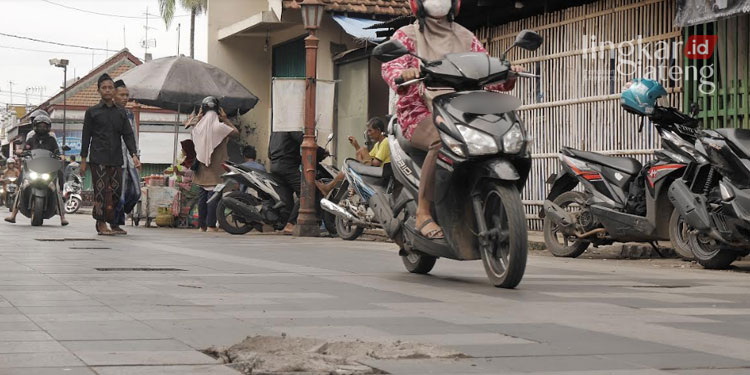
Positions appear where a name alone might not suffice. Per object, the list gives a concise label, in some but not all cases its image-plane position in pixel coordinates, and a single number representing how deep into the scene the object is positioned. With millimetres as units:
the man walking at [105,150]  15734
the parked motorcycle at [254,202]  17203
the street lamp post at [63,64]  58688
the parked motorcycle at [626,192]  11102
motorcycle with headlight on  18750
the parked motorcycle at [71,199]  33281
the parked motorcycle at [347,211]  14805
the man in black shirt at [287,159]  17703
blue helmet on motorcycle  11539
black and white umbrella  21422
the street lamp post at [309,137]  16812
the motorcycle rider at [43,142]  19281
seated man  15656
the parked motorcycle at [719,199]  10055
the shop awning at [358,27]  20383
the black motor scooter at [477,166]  7613
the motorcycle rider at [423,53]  8336
